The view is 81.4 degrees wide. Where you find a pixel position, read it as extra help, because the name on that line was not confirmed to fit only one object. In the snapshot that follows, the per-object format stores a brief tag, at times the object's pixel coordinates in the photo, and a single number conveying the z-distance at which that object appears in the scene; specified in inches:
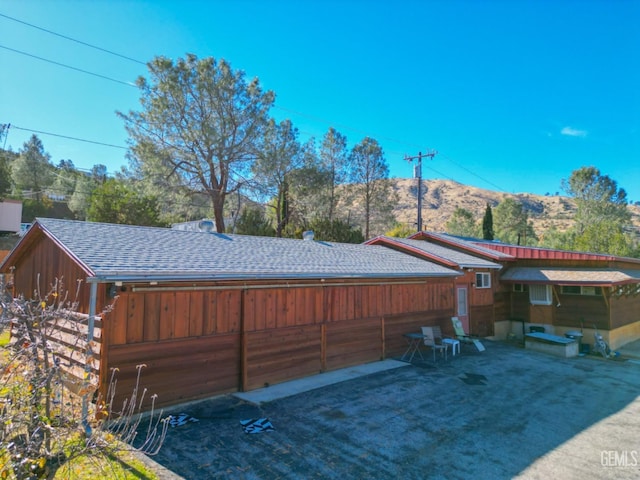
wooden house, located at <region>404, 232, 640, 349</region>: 535.5
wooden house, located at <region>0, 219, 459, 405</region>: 239.6
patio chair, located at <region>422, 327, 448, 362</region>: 420.9
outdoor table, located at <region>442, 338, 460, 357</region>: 442.0
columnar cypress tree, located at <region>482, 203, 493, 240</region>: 1174.0
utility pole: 844.0
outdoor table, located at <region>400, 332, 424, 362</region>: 429.5
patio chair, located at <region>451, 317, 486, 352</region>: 477.4
